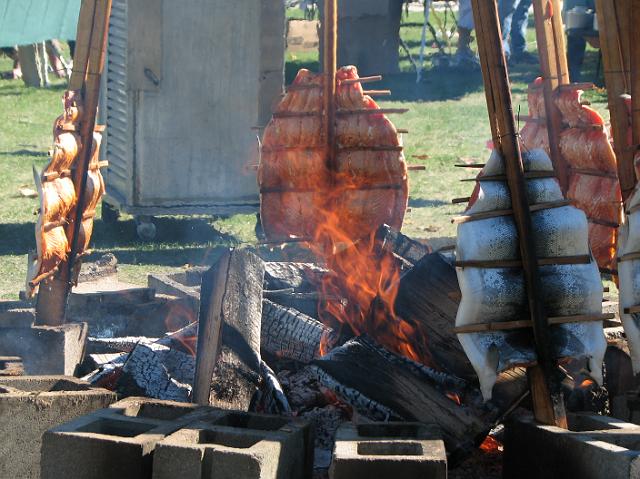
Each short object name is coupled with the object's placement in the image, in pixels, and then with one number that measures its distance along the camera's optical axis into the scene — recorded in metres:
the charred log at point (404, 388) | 4.40
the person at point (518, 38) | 21.70
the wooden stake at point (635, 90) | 4.56
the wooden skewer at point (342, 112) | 6.34
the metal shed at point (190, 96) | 10.09
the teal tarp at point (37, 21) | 16.91
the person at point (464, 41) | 20.59
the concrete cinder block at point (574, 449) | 3.66
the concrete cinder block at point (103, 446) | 3.79
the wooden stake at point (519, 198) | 4.02
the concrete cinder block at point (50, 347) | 5.71
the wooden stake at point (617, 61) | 4.71
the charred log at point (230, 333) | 4.80
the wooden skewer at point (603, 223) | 5.82
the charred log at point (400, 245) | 6.02
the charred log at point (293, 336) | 5.44
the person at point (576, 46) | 19.09
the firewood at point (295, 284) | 5.93
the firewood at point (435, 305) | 4.93
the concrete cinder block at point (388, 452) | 3.62
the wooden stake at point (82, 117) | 5.65
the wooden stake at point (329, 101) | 6.31
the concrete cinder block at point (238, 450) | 3.65
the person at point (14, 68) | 23.28
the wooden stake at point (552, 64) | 5.98
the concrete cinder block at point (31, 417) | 4.43
